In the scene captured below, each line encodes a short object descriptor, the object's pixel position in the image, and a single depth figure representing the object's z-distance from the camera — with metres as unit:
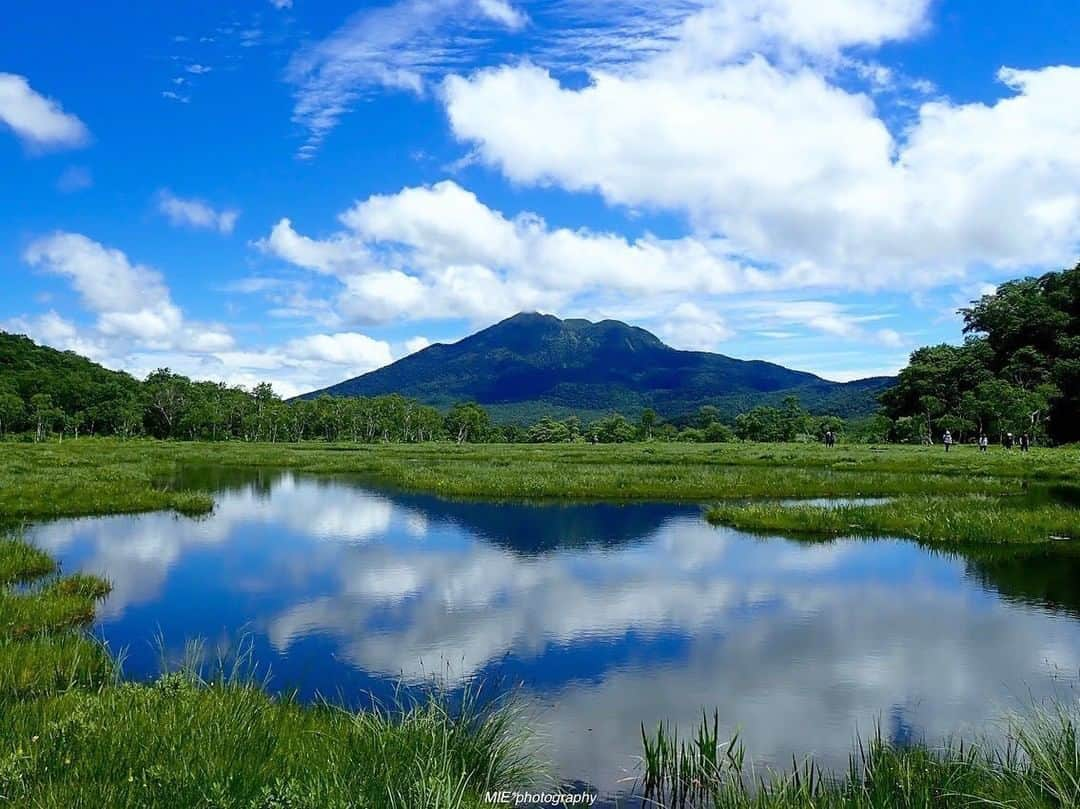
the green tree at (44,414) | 111.09
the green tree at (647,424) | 127.27
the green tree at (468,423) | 142.00
